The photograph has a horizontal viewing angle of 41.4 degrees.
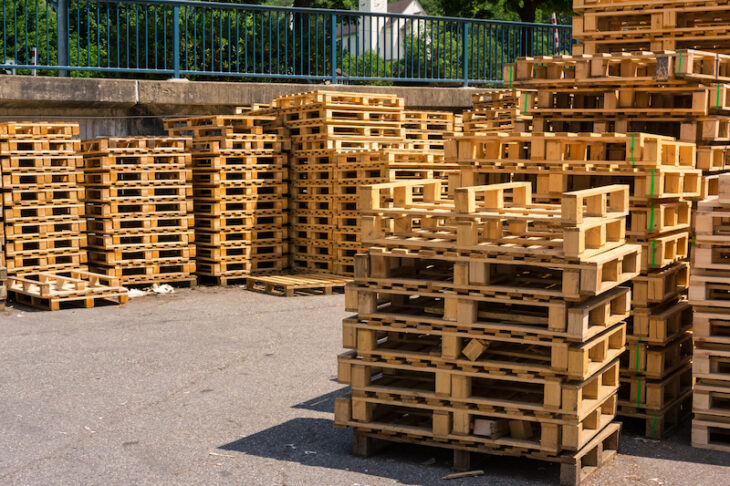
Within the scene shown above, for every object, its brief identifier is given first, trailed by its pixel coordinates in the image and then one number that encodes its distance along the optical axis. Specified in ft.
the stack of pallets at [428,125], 60.52
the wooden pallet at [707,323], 25.16
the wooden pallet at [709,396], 25.08
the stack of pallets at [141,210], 49.67
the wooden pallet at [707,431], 25.14
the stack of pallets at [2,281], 43.78
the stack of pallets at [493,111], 56.80
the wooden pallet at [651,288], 26.30
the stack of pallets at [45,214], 46.93
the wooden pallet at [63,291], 44.83
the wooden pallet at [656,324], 26.27
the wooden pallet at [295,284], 49.21
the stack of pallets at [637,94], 29.04
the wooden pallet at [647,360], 26.35
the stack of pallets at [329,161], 52.08
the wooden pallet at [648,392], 26.32
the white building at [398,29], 71.87
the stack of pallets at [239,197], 52.39
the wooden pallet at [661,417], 26.32
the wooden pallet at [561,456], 22.09
